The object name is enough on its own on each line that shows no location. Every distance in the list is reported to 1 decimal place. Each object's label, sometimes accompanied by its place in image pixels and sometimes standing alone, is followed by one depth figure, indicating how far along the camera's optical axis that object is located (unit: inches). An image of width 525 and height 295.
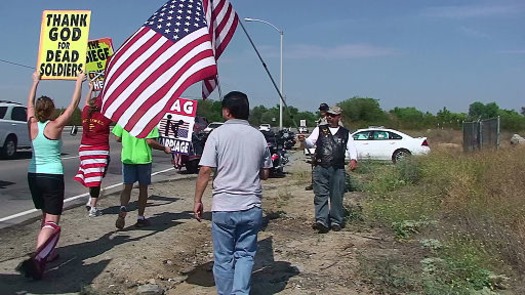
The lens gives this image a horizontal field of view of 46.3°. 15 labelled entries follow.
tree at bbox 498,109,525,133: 2350.4
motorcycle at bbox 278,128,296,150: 691.4
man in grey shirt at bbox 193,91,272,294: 198.1
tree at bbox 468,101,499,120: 3376.0
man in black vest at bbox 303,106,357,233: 327.0
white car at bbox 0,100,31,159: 812.6
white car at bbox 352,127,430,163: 964.0
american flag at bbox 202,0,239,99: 283.4
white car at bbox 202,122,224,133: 1072.8
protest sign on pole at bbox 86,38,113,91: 355.6
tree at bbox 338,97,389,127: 2728.8
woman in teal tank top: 235.3
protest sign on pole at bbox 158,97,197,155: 342.2
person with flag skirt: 348.5
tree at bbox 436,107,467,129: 2479.9
